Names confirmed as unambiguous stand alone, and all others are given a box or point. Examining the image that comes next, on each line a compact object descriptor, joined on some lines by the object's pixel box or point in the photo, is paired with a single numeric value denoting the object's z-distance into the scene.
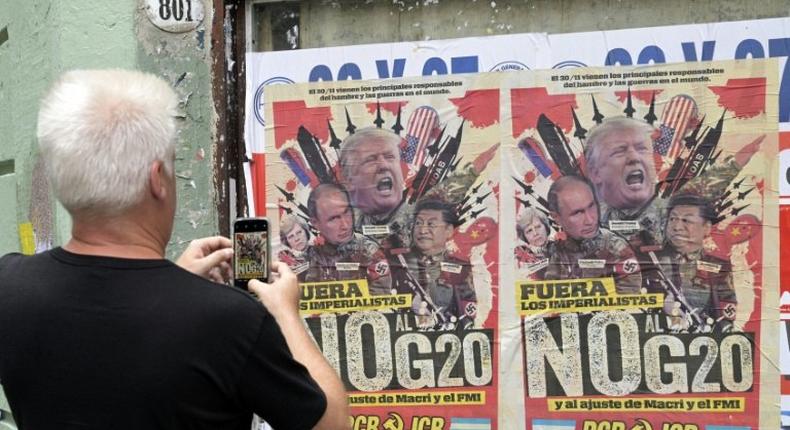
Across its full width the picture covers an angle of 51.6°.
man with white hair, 1.38
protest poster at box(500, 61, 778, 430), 2.79
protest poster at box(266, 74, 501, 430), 2.99
